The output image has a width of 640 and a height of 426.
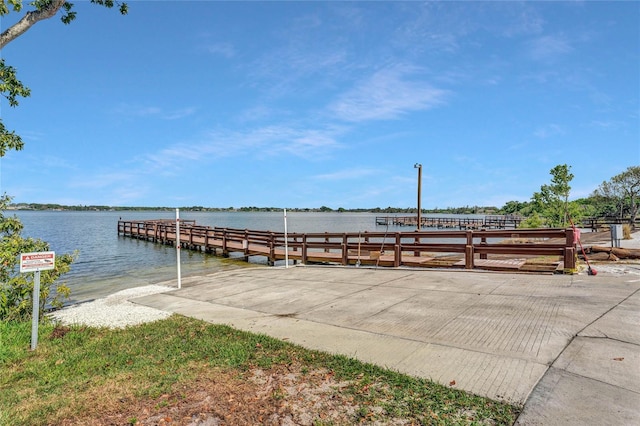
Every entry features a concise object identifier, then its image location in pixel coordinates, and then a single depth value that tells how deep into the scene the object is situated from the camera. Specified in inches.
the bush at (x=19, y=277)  257.1
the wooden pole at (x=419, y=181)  1005.8
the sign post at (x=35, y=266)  208.5
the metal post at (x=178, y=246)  379.2
